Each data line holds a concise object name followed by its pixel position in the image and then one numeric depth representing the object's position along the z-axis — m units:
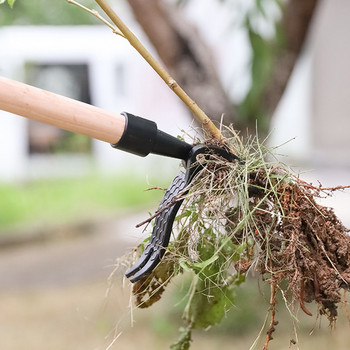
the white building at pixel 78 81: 10.55
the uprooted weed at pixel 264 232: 1.12
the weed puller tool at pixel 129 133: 1.07
